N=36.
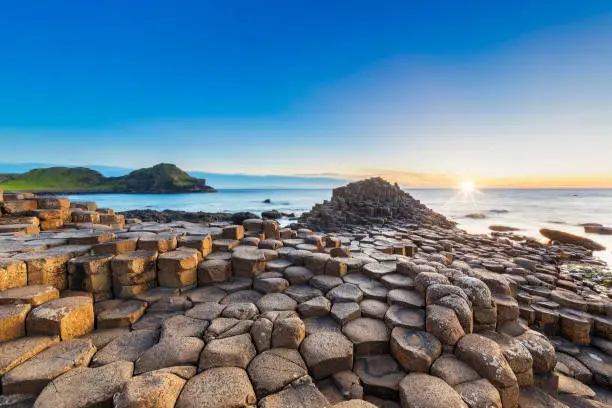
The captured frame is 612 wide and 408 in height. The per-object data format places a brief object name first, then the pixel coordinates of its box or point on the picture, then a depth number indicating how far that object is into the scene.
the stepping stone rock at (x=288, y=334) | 2.79
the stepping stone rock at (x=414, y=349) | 2.64
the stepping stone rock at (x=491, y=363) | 2.53
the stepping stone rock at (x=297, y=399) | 2.14
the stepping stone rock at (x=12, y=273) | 3.15
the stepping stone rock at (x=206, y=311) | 3.31
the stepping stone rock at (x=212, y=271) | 4.21
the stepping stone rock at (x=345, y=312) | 3.25
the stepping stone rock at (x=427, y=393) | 2.19
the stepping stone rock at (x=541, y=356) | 3.12
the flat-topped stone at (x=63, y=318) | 2.69
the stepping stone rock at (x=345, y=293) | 3.67
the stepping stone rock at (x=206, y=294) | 3.76
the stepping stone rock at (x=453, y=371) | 2.51
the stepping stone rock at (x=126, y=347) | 2.58
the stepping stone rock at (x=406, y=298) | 3.47
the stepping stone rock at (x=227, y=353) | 2.46
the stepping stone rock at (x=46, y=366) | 2.18
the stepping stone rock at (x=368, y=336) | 2.90
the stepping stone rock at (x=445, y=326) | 2.89
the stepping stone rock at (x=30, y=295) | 2.90
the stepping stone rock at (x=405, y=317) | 3.08
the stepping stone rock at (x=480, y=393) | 2.29
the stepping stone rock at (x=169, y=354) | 2.44
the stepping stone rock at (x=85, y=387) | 2.03
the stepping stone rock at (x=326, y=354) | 2.59
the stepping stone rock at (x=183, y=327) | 2.94
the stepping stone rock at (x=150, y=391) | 1.92
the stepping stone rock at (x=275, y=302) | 3.51
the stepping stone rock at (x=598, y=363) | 3.73
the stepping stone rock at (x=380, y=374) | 2.51
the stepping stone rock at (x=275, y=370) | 2.30
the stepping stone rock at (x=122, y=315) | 3.16
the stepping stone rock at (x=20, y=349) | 2.32
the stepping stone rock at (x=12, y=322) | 2.59
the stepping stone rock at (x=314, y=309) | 3.43
